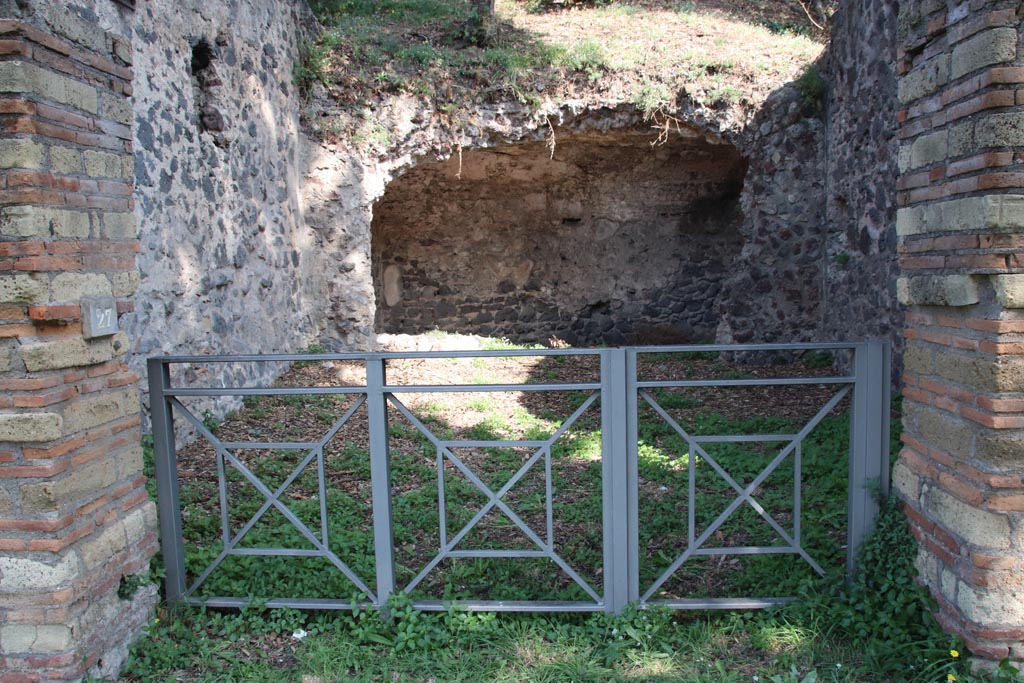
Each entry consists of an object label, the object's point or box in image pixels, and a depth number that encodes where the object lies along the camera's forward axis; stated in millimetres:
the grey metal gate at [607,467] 2838
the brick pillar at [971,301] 2328
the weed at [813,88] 7279
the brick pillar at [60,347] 2367
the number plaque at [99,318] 2549
